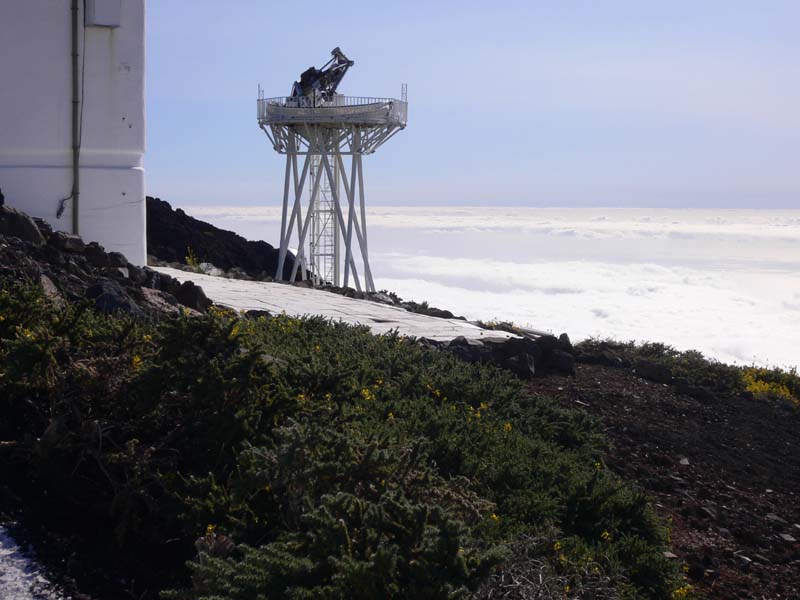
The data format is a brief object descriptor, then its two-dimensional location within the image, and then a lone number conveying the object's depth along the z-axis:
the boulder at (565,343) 10.51
